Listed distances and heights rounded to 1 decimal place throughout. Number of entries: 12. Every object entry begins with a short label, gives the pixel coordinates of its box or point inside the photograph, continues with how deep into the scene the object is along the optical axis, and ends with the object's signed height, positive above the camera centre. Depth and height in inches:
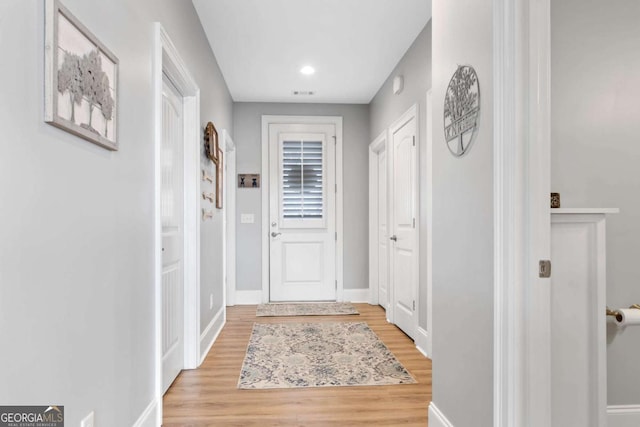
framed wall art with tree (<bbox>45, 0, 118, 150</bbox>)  41.5 +16.5
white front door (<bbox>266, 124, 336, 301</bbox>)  200.8 +0.7
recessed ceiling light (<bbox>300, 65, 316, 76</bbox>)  156.4 +59.2
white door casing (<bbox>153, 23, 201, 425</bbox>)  108.3 +0.4
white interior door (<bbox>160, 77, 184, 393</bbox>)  93.0 -5.3
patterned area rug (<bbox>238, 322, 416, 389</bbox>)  100.9 -44.0
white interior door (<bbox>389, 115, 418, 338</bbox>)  136.0 -5.1
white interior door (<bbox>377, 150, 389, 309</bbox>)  172.2 -10.1
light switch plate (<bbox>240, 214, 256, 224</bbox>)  199.8 -2.4
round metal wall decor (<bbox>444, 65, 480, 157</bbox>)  59.5 +17.1
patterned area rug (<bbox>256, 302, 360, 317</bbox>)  176.6 -45.7
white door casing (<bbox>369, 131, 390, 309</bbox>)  177.0 -4.6
